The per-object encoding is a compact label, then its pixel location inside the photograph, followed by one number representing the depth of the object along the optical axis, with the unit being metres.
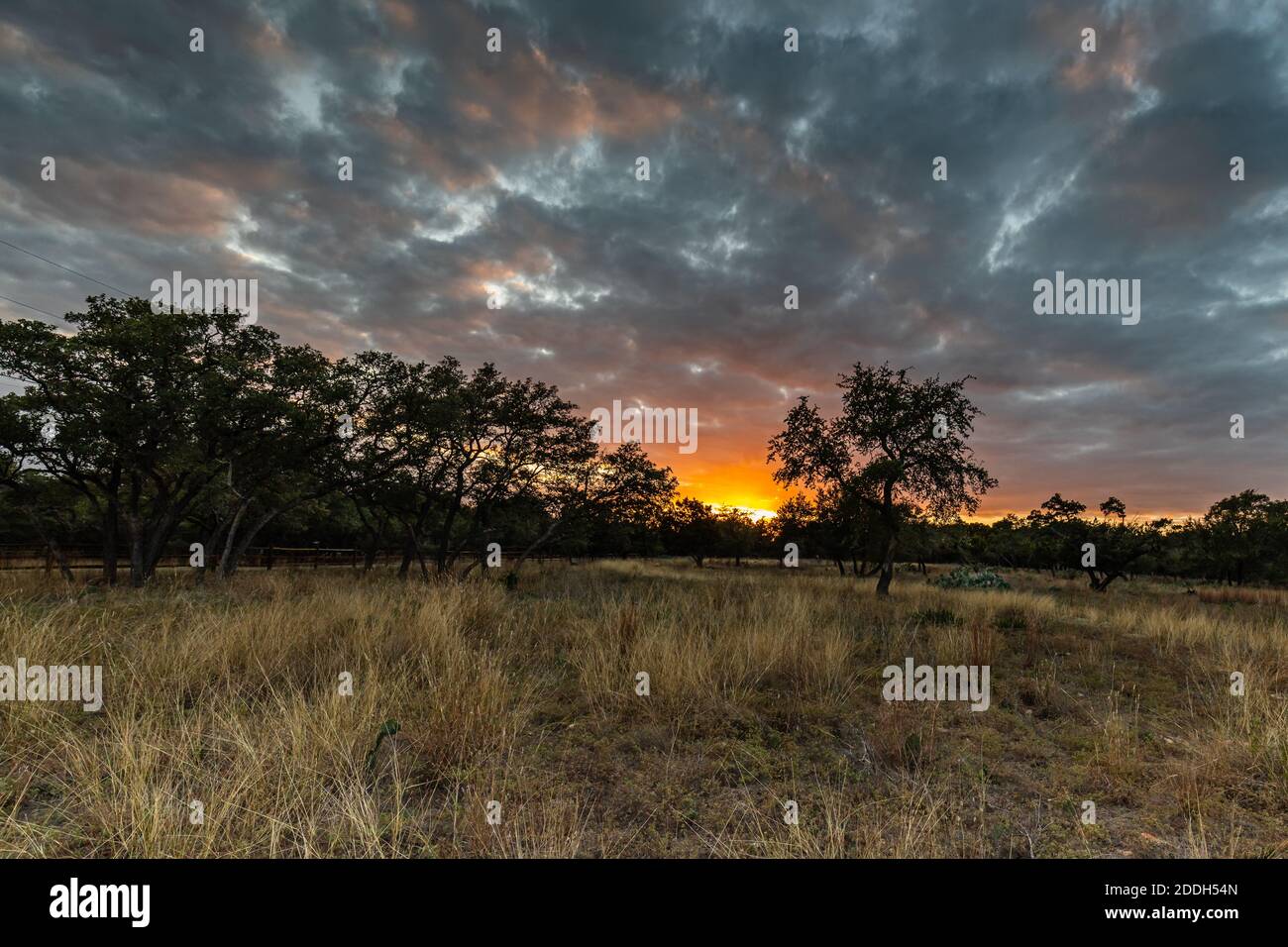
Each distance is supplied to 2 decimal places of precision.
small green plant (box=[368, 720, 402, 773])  3.59
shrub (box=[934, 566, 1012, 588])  29.08
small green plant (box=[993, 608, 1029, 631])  10.79
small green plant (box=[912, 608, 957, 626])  10.95
